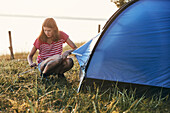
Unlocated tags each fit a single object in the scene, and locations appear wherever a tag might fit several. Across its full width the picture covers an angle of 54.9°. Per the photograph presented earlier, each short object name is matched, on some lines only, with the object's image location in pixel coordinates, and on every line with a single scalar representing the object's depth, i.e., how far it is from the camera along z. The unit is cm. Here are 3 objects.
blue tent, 247
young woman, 290
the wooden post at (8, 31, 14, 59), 679
